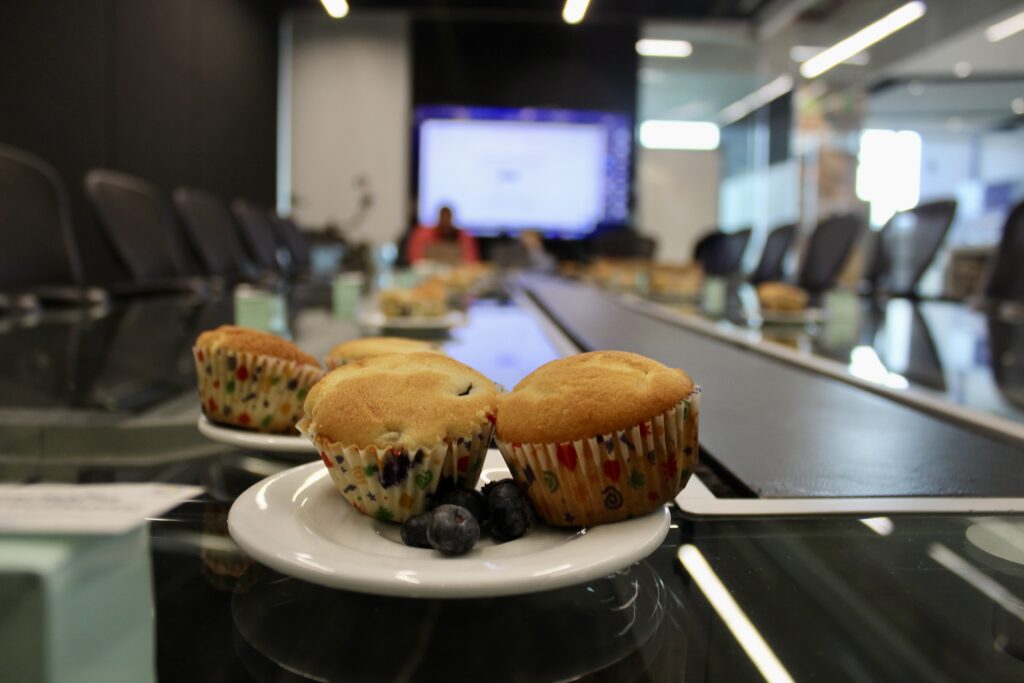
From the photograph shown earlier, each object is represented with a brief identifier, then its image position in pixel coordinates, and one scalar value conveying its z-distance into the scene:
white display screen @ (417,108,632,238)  9.82
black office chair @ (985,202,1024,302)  4.00
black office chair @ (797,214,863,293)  5.42
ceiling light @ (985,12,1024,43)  8.29
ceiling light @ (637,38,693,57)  10.62
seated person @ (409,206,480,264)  5.92
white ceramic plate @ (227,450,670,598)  0.38
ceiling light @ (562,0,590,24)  3.18
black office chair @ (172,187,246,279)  4.89
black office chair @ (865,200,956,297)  4.82
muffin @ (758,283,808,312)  2.51
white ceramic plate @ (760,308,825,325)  2.37
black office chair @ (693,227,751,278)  7.48
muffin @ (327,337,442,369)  0.81
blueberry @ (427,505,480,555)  0.43
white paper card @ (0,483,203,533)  0.27
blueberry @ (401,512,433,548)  0.46
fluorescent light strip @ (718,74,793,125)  11.12
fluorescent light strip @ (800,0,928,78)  8.78
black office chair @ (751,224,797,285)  6.29
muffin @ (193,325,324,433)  0.75
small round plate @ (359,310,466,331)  1.64
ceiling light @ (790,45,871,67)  10.09
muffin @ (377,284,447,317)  1.86
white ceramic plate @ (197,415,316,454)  0.65
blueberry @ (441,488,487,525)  0.48
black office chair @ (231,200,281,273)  6.24
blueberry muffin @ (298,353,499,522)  0.50
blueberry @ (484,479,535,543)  0.48
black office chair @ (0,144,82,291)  3.11
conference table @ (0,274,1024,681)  0.38
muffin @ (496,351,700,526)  0.49
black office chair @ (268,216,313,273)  7.45
